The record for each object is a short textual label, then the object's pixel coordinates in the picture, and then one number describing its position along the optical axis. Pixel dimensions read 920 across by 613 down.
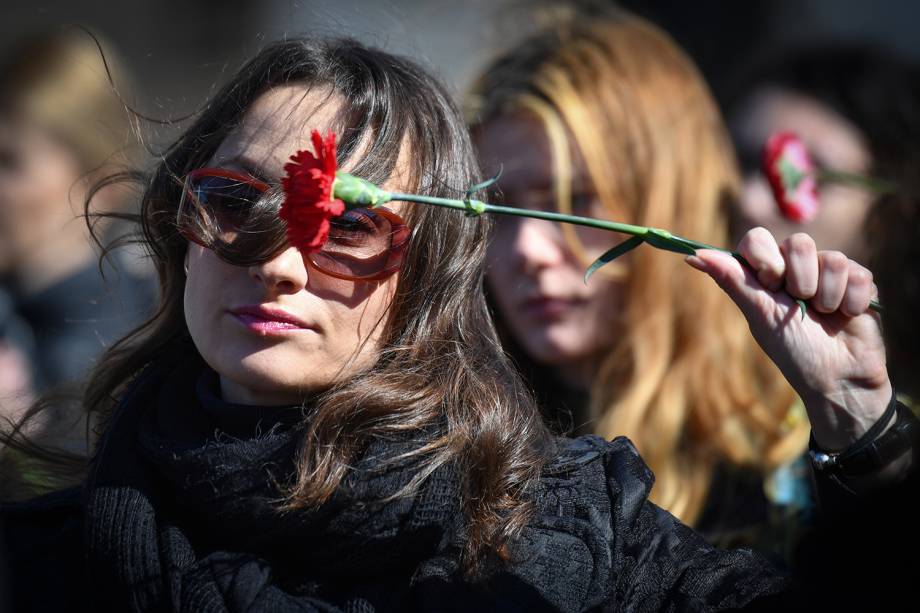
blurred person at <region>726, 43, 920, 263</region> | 6.42
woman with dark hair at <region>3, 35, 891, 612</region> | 3.46
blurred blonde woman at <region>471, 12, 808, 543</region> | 5.89
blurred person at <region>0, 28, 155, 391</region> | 7.93
